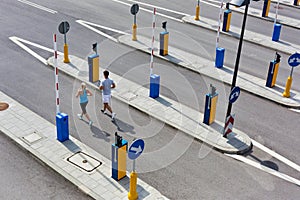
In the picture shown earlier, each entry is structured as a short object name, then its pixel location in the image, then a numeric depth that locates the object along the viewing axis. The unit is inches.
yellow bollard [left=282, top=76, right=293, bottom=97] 668.1
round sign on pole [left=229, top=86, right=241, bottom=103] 534.0
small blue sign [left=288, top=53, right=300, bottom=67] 650.2
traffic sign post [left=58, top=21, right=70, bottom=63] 662.5
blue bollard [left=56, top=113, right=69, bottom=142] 522.9
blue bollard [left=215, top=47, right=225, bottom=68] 754.8
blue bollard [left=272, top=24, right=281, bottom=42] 886.4
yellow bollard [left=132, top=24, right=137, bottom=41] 855.1
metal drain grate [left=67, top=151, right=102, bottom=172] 493.0
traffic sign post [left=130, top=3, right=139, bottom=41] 829.9
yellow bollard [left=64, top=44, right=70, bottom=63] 736.5
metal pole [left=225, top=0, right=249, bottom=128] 527.4
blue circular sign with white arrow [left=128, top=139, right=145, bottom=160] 412.8
